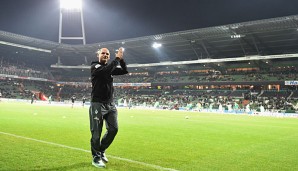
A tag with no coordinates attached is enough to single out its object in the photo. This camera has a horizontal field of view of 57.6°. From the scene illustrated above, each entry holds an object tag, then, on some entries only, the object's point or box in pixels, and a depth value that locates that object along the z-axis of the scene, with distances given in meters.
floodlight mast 67.64
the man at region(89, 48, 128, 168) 5.52
